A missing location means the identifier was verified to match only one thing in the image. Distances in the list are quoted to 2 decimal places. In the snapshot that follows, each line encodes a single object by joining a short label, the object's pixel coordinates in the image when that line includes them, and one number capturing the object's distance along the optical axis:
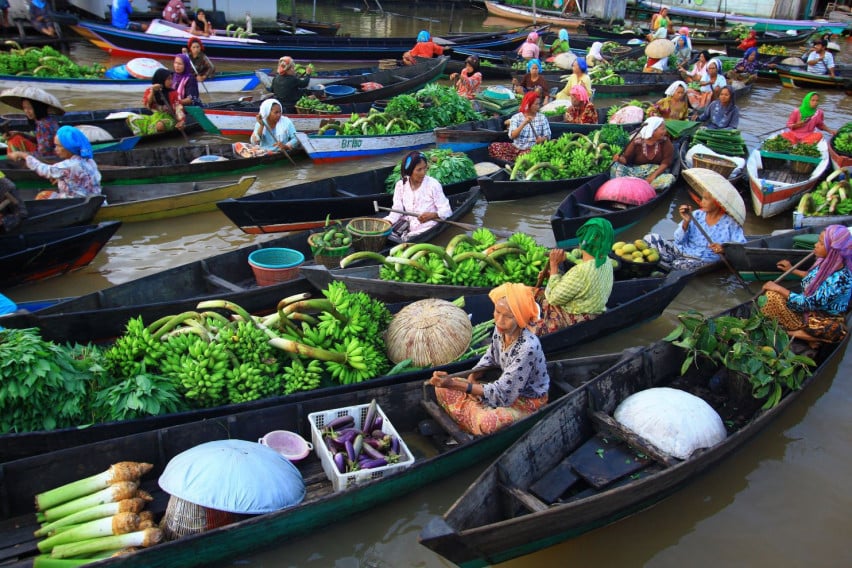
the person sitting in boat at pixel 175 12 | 18.20
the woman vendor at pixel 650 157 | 9.49
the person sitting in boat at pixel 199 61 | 12.89
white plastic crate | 4.06
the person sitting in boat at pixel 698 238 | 7.41
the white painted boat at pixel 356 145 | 10.44
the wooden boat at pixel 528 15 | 29.19
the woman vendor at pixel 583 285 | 5.40
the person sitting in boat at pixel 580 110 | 11.98
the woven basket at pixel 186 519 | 3.66
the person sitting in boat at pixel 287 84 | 11.97
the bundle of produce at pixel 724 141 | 10.57
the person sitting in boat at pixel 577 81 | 12.98
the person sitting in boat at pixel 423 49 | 17.21
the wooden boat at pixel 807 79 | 18.44
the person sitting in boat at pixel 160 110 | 10.64
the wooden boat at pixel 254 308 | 4.11
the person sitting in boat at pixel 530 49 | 18.86
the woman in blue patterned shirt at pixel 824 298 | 5.57
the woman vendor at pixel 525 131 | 10.26
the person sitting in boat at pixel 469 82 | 13.80
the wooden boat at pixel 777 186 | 9.34
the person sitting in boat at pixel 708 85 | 13.55
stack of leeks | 3.49
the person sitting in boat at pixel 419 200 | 7.34
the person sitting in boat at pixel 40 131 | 8.04
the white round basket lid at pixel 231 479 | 3.45
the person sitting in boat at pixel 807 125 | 10.76
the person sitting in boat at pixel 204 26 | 17.75
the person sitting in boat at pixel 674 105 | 11.82
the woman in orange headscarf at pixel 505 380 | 4.09
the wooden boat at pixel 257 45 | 17.12
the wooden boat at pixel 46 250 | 6.57
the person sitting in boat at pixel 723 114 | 11.87
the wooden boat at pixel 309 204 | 7.73
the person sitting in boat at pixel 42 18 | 17.12
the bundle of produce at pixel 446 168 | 8.96
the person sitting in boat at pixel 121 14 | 17.23
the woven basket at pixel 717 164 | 10.13
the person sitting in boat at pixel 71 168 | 7.28
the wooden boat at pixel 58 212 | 7.05
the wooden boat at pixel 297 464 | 3.63
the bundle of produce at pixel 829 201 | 8.76
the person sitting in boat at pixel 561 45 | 19.08
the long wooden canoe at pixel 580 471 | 3.52
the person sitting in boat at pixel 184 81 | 10.90
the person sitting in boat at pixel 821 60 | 18.55
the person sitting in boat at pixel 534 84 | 12.74
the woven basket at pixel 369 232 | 6.93
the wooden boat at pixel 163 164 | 8.36
